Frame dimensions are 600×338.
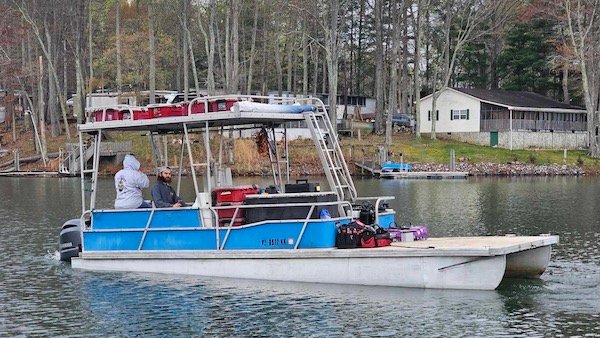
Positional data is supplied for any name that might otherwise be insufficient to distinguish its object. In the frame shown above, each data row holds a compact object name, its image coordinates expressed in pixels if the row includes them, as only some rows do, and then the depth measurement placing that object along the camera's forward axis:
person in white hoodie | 20.34
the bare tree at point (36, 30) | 66.69
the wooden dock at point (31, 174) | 61.22
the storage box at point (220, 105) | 18.95
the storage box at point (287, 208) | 18.38
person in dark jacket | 20.02
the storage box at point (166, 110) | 19.56
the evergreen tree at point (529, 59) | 78.56
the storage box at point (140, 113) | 19.86
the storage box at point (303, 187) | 18.94
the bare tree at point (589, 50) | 65.06
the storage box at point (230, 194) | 19.80
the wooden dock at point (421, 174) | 58.84
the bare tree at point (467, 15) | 72.06
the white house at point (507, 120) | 72.25
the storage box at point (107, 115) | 20.25
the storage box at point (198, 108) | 19.30
